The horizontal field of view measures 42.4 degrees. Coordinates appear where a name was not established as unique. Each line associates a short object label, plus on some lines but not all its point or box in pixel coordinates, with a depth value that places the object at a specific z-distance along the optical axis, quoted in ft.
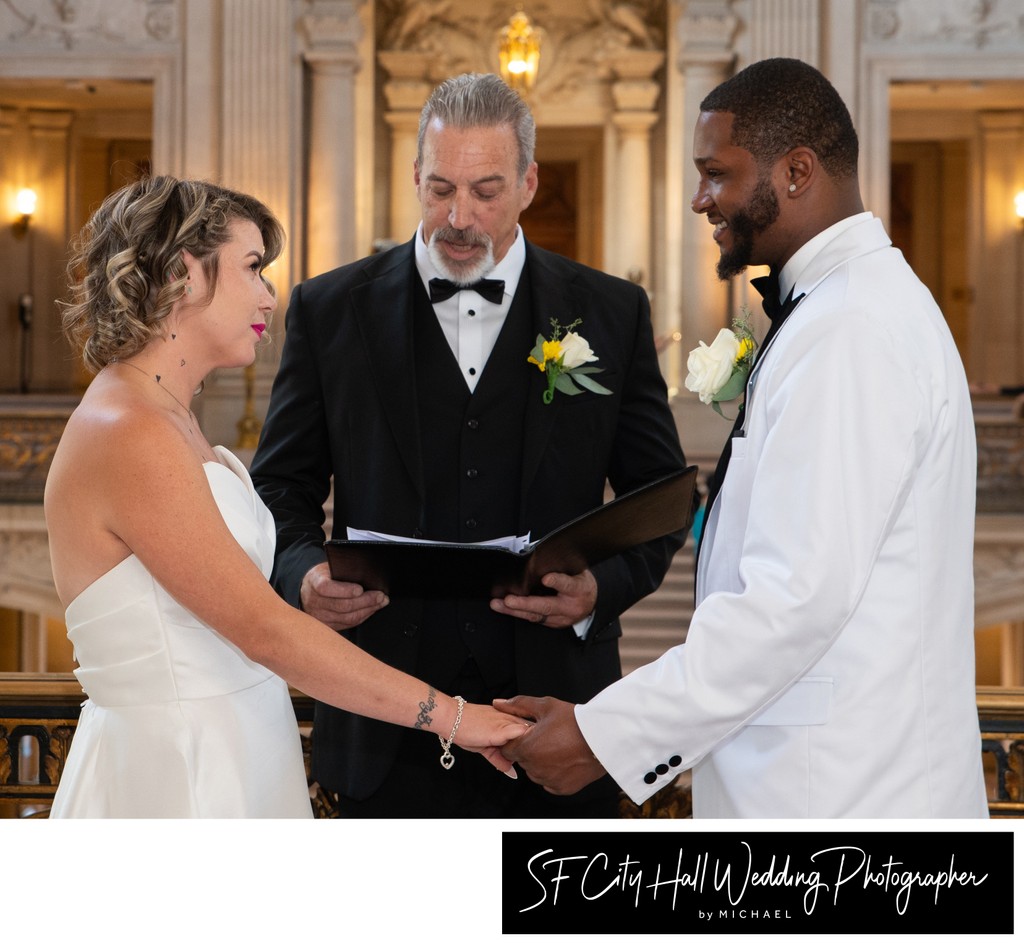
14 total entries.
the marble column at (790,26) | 45.55
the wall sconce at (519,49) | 42.11
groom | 7.02
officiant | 9.81
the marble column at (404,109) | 54.19
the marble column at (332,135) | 46.65
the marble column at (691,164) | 46.80
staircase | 35.91
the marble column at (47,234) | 62.03
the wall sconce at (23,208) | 61.11
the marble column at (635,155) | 54.95
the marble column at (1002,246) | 59.62
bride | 7.72
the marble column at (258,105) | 45.68
